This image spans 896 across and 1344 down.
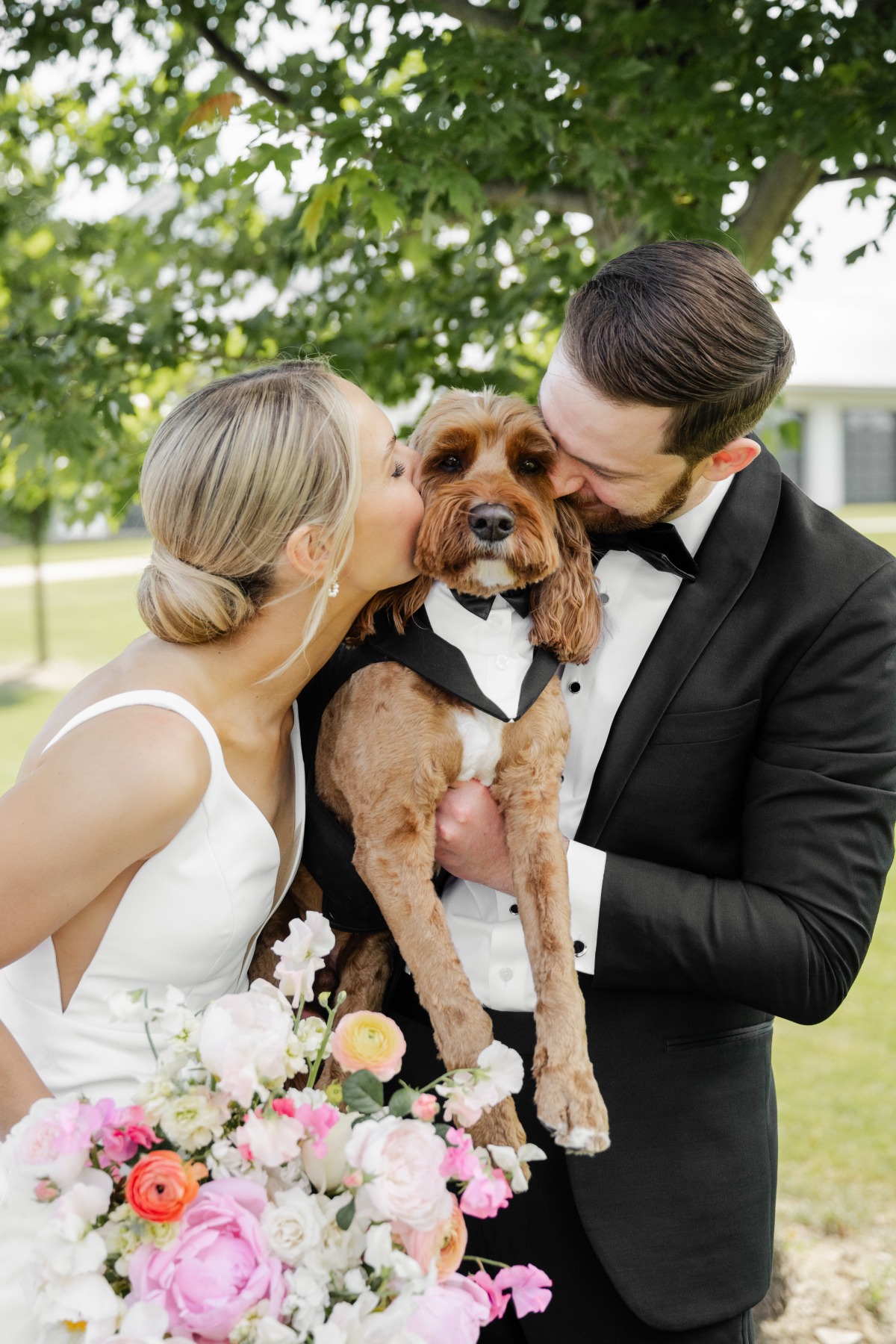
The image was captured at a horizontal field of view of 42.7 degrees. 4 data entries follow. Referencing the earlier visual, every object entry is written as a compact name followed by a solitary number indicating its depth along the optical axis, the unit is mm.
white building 30344
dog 2049
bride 1959
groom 2141
